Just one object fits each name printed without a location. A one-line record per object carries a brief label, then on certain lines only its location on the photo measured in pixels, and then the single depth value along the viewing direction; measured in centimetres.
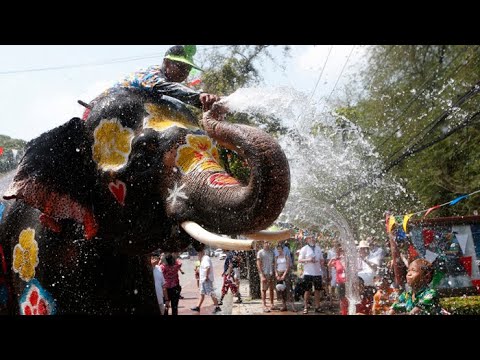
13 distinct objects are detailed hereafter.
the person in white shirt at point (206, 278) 1084
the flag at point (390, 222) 912
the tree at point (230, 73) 1352
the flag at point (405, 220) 888
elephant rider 381
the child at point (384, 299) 707
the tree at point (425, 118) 1728
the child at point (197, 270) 1548
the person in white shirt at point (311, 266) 1006
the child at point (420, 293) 519
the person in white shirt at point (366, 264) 918
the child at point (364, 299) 855
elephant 342
